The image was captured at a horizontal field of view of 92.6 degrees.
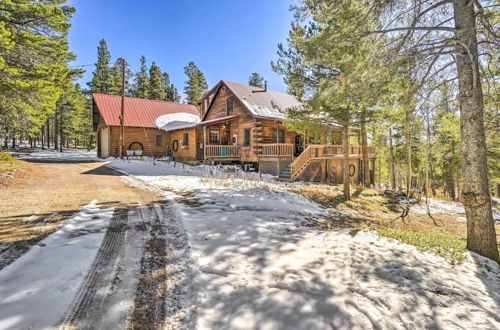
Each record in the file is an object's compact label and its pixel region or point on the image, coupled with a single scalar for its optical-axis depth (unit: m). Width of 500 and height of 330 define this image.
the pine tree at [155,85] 46.25
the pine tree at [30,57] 8.34
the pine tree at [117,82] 44.19
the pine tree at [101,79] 44.28
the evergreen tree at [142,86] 45.59
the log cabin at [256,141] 15.88
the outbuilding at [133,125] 24.17
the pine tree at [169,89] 58.22
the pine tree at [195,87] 46.59
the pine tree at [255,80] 55.50
